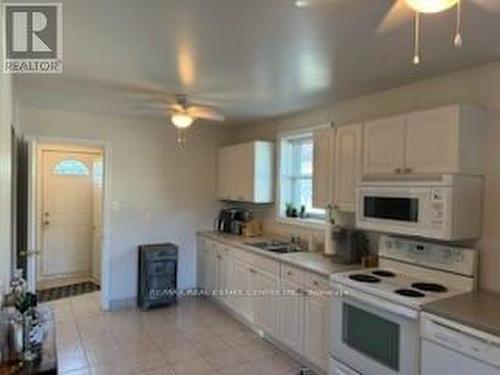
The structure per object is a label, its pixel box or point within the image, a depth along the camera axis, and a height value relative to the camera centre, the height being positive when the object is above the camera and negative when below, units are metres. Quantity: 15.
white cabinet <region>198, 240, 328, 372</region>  3.14 -1.15
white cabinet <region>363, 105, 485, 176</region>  2.45 +0.30
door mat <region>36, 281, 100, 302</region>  5.29 -1.65
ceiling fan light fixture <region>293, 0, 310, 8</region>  1.73 +0.84
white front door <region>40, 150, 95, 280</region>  6.16 -0.55
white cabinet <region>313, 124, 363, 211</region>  3.24 +0.16
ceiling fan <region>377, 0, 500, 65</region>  1.75 +0.85
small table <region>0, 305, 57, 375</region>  1.48 -0.75
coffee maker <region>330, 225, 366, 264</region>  3.41 -0.56
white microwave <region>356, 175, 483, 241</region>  2.43 -0.16
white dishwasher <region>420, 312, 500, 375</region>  1.85 -0.87
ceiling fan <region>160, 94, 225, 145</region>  3.59 +0.67
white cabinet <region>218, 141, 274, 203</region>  4.71 +0.14
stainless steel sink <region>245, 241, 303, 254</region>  4.00 -0.71
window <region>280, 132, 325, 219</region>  4.58 +0.12
